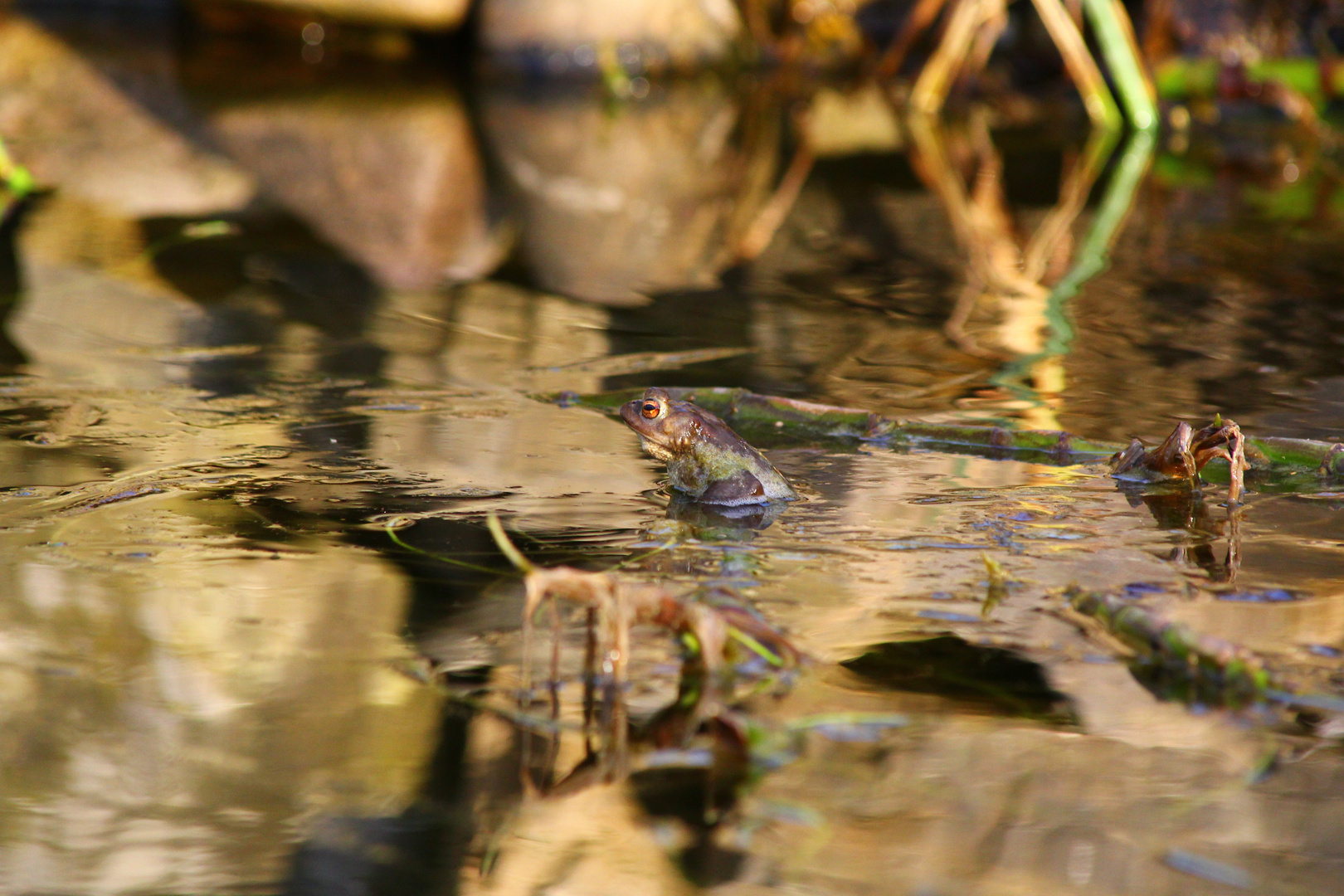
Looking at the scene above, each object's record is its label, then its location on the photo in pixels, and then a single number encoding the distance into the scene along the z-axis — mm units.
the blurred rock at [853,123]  18312
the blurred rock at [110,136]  13109
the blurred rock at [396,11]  23844
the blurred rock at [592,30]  23125
